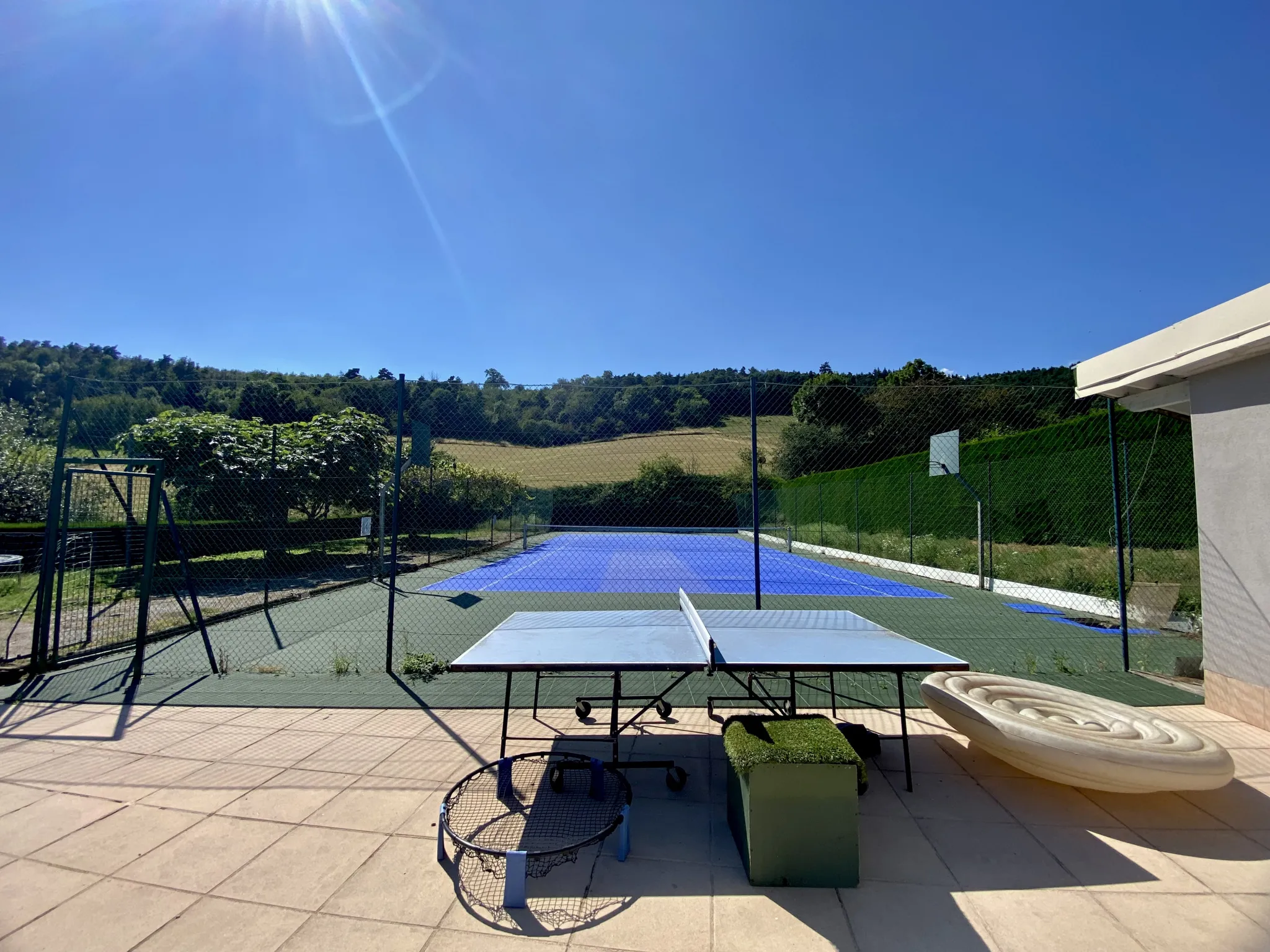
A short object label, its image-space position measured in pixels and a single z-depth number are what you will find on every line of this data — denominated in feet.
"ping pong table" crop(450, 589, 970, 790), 8.69
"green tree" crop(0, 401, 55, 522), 47.60
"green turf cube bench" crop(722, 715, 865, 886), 6.91
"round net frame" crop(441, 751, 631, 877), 7.64
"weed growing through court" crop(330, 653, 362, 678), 16.46
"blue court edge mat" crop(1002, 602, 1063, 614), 26.86
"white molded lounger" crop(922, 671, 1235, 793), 8.39
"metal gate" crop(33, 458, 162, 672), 16.19
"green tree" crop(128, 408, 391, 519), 36.68
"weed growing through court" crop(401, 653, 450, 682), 16.14
